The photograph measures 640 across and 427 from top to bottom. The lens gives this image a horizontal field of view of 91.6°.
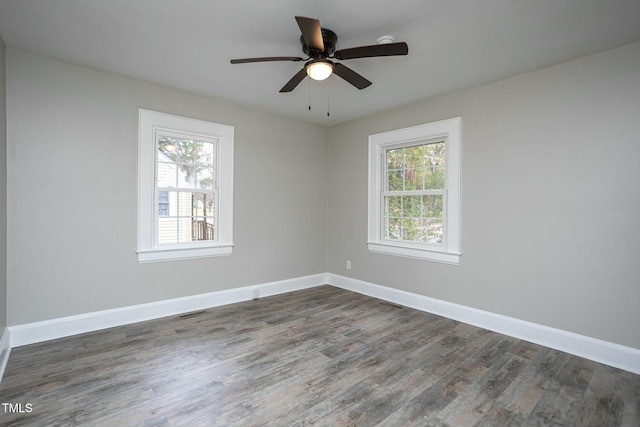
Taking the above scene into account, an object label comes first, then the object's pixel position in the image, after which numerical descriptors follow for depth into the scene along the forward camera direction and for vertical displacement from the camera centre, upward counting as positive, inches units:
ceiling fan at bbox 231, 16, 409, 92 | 76.6 +44.2
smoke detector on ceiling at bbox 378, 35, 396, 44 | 96.6 +55.1
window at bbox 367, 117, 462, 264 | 144.6 +12.1
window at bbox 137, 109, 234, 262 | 137.0 +11.8
